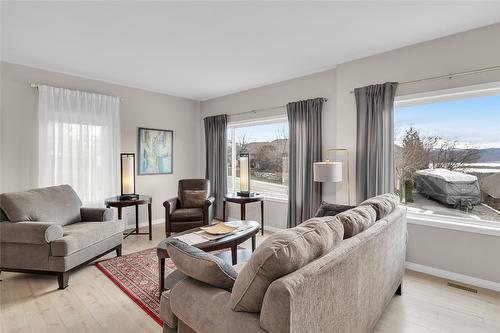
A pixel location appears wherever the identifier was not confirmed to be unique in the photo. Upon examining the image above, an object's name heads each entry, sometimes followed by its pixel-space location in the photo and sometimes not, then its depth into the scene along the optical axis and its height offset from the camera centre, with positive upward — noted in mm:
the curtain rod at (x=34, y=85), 3620 +1138
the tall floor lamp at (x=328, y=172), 3246 -89
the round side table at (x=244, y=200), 4117 -542
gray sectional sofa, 1053 -599
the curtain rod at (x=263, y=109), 4418 +997
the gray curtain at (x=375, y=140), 3115 +301
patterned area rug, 2354 -1183
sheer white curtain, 3697 +384
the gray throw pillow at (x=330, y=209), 2863 -496
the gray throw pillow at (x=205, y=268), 1347 -536
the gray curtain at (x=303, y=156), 3861 +130
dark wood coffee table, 2249 -713
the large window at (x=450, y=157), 2711 +78
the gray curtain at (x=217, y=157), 5189 +183
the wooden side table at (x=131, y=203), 3806 -540
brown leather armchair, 3906 -682
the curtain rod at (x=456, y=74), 2550 +930
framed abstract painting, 4836 +293
